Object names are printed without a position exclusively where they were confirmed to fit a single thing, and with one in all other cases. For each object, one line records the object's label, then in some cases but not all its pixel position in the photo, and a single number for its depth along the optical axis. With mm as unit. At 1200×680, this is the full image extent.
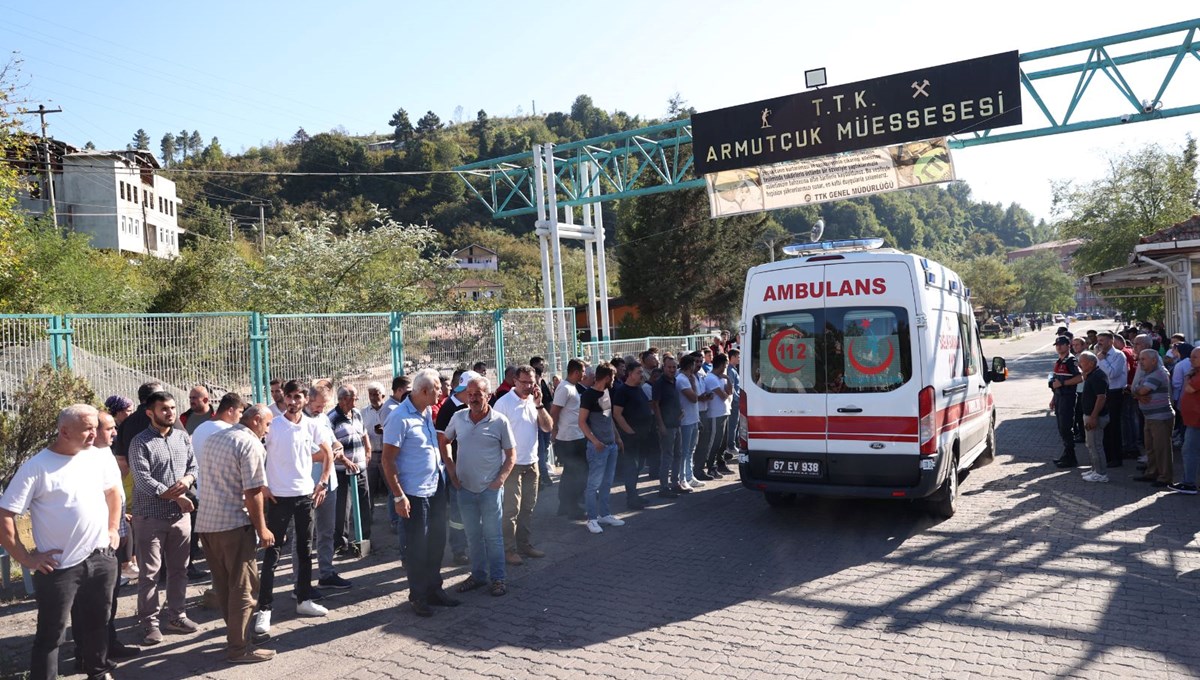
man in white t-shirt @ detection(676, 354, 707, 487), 10477
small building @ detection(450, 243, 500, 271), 91875
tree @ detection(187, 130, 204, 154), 175650
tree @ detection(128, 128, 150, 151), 152250
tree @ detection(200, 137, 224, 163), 115000
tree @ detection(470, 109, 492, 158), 128250
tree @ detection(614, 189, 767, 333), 39500
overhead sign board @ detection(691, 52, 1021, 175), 12508
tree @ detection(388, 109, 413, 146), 156875
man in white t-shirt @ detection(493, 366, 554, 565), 7336
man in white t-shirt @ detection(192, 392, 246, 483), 5660
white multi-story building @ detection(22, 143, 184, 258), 55344
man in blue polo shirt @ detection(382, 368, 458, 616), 6141
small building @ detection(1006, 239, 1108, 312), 119438
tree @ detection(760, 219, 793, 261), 43594
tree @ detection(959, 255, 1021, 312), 82625
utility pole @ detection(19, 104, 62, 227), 30845
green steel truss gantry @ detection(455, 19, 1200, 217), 12273
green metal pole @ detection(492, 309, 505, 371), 12586
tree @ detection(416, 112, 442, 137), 161125
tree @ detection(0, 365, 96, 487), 6645
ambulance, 7797
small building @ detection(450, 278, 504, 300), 70688
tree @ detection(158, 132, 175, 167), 168500
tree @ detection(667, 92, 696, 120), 46972
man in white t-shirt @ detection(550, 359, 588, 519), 9094
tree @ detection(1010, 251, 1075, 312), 98250
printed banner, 13453
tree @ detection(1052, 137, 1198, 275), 35938
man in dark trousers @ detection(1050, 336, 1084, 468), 11297
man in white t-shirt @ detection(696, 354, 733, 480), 11367
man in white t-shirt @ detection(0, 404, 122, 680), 4406
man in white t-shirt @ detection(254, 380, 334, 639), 5938
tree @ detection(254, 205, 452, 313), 23766
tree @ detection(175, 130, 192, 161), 175625
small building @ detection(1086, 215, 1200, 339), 14539
